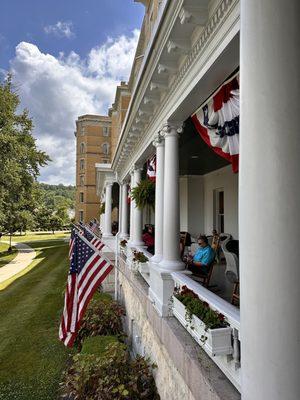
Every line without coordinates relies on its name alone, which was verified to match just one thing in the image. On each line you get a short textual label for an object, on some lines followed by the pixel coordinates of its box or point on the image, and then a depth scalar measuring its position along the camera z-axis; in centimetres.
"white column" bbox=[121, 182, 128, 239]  1306
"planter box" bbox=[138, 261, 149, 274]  714
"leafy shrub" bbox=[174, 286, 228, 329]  313
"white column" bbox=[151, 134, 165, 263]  607
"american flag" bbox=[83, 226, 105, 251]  925
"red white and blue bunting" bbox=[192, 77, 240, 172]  358
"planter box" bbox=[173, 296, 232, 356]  289
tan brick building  4981
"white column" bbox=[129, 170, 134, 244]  974
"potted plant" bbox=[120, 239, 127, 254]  1143
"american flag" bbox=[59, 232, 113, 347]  601
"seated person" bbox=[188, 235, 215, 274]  595
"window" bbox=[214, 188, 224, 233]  1070
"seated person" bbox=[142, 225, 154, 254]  912
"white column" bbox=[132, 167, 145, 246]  923
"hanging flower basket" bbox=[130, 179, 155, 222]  791
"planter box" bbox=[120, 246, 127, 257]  1129
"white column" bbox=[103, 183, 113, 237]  1665
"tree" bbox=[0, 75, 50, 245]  2531
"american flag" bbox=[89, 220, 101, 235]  1705
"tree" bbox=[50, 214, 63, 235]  7256
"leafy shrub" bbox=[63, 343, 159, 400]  490
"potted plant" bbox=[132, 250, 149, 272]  724
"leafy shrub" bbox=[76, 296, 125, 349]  810
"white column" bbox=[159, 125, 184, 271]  529
